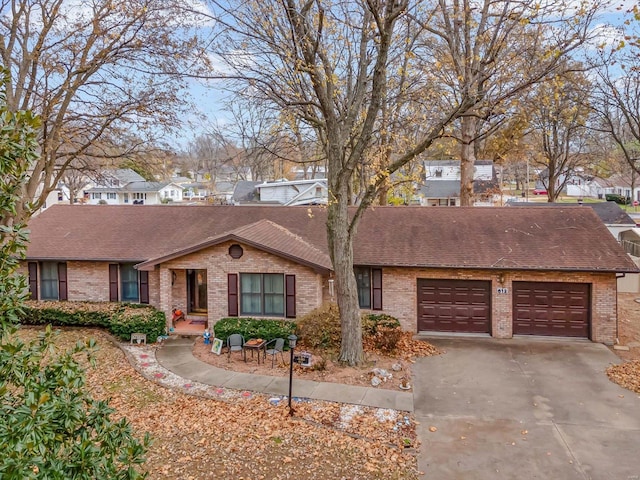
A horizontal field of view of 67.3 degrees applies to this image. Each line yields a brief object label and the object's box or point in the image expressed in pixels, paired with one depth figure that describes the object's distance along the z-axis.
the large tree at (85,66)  15.21
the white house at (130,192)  68.25
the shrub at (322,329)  14.52
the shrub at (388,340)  14.45
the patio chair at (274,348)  13.61
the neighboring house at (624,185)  65.44
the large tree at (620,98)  19.35
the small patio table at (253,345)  13.80
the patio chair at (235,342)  14.46
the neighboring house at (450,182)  41.74
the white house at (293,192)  38.94
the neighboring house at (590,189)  80.31
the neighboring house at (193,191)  82.94
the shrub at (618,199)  64.99
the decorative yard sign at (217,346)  14.36
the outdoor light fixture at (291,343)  10.17
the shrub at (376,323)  15.84
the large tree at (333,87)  11.41
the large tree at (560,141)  26.08
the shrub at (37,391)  3.88
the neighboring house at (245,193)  43.94
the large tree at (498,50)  10.21
